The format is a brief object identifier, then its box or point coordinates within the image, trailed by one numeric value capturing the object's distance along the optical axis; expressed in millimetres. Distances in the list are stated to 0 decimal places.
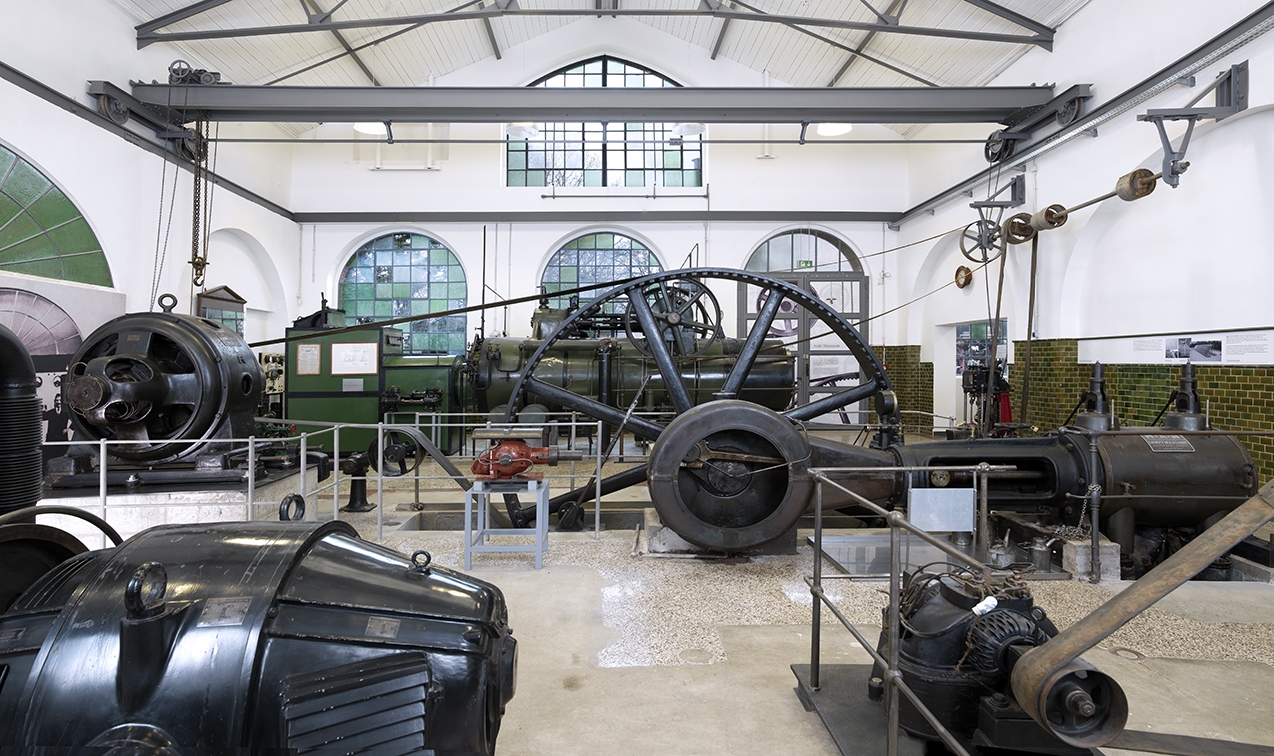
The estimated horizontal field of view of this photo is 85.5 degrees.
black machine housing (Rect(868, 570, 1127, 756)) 1950
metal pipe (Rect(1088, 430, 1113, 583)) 3959
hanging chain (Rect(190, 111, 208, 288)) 7480
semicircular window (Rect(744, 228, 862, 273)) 12195
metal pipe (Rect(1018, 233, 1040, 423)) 7332
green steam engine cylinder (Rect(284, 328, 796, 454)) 8391
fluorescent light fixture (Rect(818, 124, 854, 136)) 10572
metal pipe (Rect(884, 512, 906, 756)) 1833
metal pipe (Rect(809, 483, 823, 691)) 2521
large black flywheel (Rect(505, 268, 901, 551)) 3992
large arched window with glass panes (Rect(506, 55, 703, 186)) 12211
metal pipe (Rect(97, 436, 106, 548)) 4075
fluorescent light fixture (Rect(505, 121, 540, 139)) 9988
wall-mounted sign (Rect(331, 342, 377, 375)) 8406
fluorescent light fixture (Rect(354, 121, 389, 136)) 10084
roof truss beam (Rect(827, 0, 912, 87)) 7738
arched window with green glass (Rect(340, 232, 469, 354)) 11977
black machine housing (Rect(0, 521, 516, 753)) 1112
